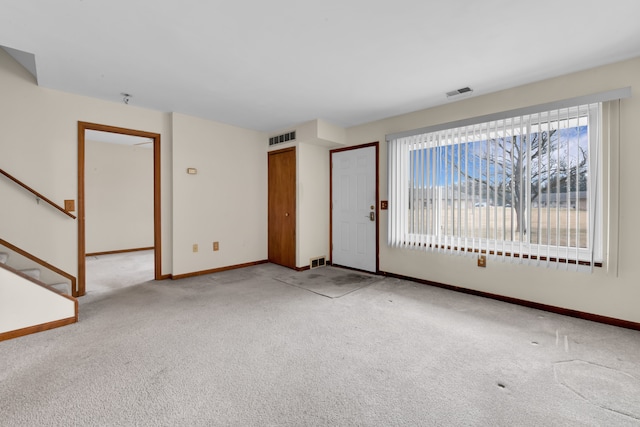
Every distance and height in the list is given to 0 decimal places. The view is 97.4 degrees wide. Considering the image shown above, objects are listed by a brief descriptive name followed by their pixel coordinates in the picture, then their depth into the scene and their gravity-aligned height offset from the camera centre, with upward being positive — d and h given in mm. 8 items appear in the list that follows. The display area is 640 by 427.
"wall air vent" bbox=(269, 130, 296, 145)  4754 +1295
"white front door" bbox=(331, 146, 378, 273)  4496 +53
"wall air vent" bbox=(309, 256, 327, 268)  4852 -891
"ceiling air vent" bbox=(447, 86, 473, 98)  3175 +1374
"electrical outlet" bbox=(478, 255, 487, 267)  3352 -600
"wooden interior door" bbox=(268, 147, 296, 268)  4805 +83
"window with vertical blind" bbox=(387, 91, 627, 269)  2678 +281
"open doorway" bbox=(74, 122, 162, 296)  5719 +209
